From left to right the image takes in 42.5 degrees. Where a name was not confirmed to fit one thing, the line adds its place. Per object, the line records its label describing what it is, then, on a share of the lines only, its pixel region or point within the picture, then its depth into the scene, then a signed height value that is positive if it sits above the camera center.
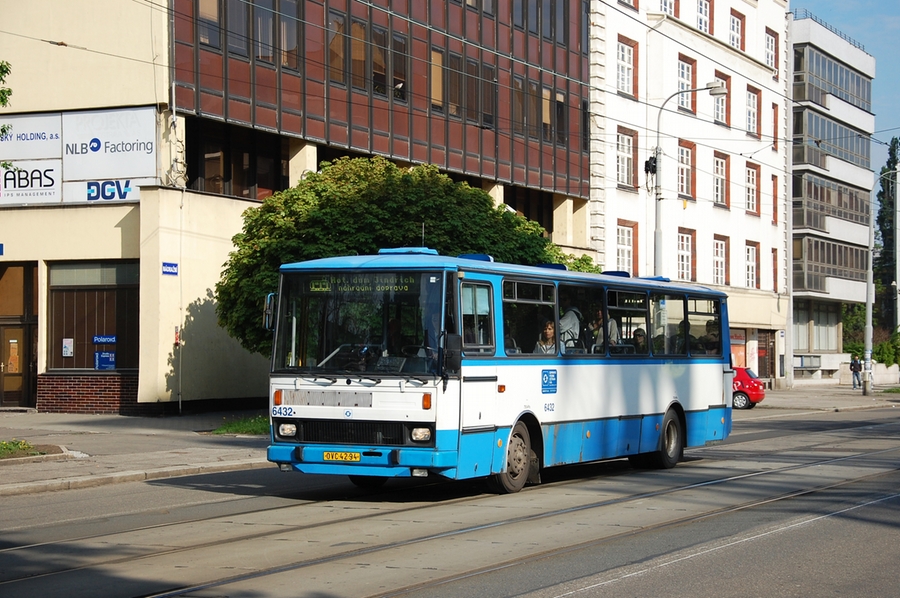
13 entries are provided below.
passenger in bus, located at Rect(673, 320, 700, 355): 18.28 -0.11
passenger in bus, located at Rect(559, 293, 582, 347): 15.11 +0.13
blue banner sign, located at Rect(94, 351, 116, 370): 30.23 -0.72
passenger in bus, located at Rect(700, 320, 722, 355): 19.25 -0.13
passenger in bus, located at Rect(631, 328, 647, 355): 17.04 -0.11
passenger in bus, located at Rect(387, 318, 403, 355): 12.69 -0.06
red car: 39.91 -2.00
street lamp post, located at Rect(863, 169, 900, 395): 50.56 -0.08
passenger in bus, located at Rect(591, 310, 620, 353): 15.91 +0.03
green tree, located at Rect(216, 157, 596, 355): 24.83 +2.36
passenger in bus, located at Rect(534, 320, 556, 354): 14.55 -0.09
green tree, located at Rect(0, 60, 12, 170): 17.64 +3.73
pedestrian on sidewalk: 59.19 -1.85
